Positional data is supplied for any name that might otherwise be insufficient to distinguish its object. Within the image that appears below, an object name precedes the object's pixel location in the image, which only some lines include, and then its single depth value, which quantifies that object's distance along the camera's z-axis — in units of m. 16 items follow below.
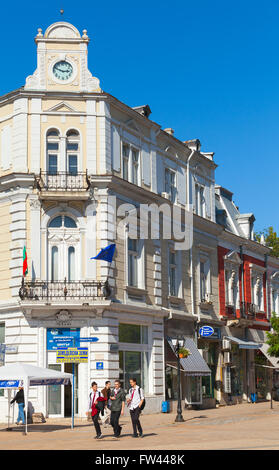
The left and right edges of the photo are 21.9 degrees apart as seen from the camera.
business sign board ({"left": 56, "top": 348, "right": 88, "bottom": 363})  26.30
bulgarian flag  28.62
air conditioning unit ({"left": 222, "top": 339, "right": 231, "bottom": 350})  40.03
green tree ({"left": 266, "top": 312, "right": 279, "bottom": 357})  42.22
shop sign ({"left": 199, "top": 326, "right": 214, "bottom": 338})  37.38
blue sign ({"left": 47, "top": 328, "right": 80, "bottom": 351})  28.81
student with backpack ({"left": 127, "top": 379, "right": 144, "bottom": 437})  20.47
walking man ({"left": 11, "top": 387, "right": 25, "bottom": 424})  24.77
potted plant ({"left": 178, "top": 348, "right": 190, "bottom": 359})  31.27
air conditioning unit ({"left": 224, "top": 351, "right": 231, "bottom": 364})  39.91
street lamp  27.70
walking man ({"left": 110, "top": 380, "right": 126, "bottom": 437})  20.77
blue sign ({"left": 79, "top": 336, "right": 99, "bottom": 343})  28.73
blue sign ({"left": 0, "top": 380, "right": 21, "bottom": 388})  22.93
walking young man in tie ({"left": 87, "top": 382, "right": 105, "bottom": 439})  20.73
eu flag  28.84
